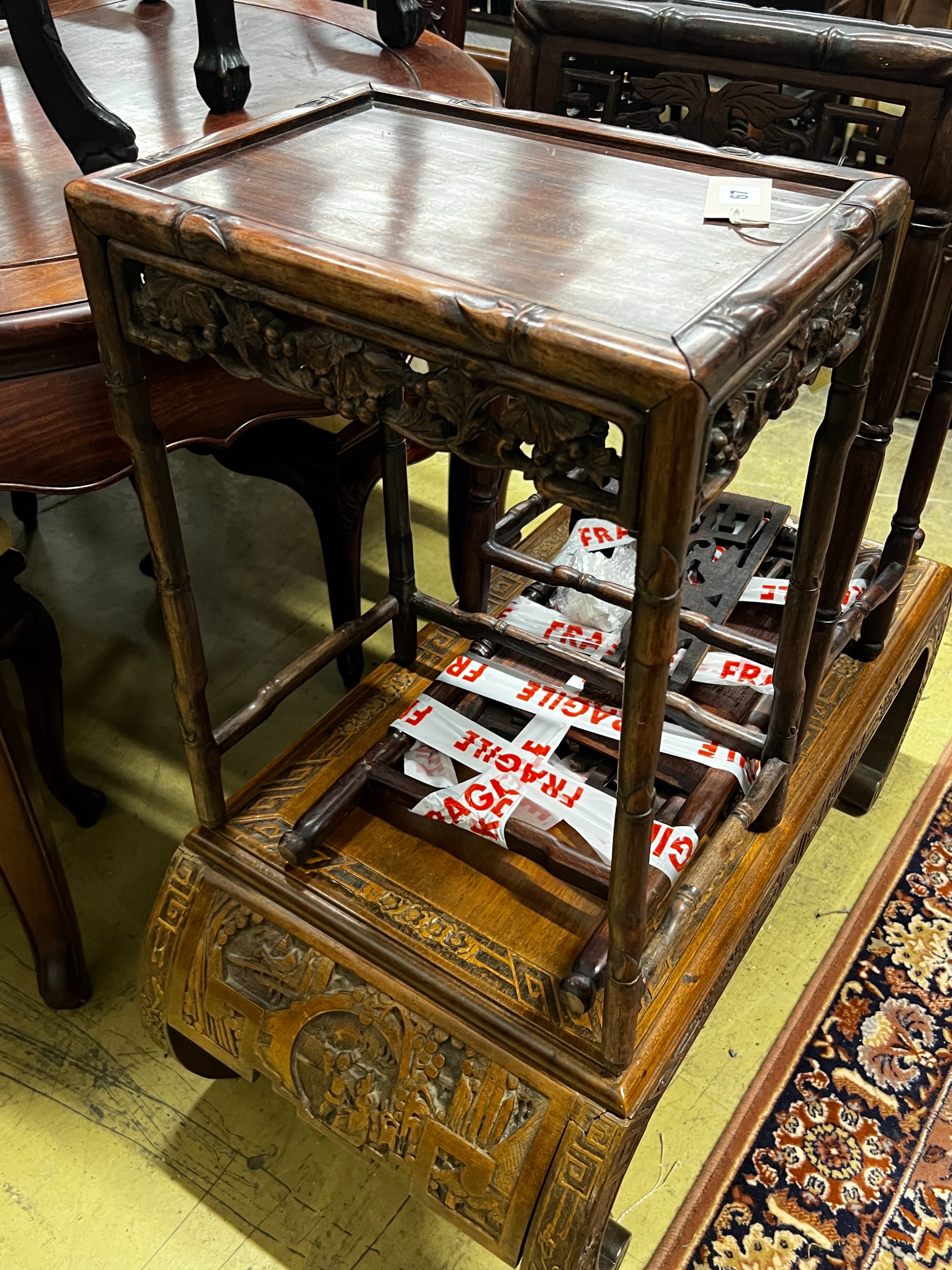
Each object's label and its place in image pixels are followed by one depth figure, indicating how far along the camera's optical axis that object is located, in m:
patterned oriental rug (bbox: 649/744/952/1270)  1.17
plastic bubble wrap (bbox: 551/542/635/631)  1.49
